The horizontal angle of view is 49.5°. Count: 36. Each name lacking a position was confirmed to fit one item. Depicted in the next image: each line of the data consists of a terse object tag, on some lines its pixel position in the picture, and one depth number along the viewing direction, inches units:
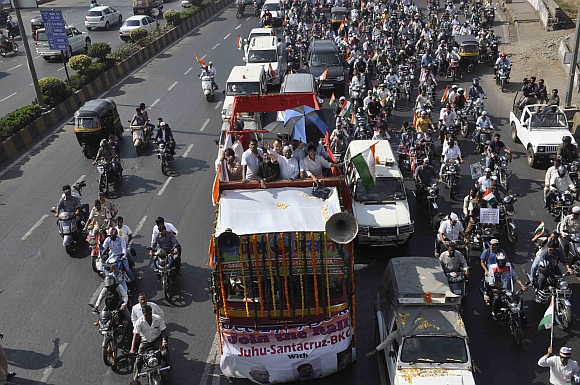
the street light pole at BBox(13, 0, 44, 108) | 959.0
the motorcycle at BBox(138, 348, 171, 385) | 409.4
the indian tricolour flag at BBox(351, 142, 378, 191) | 512.9
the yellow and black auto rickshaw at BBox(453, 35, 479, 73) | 1227.2
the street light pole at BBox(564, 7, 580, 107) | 877.8
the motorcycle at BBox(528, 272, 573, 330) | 467.5
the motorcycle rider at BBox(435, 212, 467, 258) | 543.7
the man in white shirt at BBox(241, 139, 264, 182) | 477.7
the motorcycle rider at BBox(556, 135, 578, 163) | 719.7
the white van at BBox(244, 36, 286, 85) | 1123.9
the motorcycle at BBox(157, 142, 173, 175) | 798.5
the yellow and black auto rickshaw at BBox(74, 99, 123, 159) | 844.6
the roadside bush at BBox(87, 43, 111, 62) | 1263.5
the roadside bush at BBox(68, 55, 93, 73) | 1171.3
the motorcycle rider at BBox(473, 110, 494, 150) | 816.9
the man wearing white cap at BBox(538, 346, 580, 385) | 378.3
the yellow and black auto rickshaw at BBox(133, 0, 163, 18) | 1910.7
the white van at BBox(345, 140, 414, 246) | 571.2
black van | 1100.3
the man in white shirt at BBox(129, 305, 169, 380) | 416.2
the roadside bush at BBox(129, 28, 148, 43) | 1469.0
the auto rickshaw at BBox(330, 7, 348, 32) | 1708.9
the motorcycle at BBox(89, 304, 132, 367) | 442.9
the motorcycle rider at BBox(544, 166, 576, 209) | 648.7
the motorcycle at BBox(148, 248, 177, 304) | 524.7
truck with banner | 374.3
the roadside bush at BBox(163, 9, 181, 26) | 1718.8
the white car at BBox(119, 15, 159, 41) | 1563.7
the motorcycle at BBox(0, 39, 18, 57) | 1509.6
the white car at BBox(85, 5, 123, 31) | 1742.1
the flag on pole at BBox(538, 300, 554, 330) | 413.1
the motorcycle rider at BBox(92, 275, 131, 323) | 456.4
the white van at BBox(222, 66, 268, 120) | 970.7
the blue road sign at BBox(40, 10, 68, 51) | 1066.7
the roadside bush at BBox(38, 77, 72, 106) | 1032.2
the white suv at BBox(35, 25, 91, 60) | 1378.0
